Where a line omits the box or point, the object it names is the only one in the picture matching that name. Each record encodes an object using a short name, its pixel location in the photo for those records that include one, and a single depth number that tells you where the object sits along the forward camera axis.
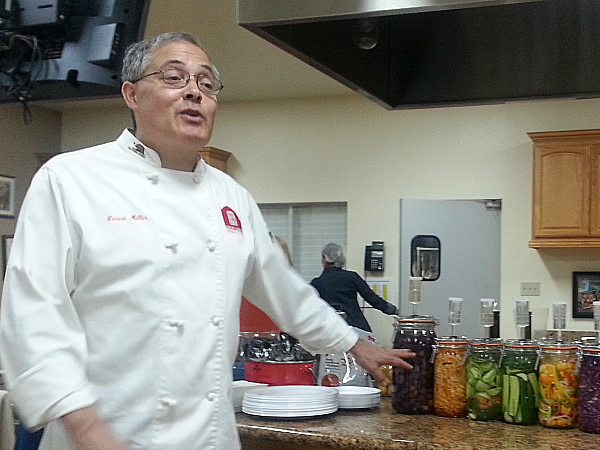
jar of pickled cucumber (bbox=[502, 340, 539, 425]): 1.97
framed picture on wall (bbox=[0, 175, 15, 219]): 6.28
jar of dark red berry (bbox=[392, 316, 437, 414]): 2.11
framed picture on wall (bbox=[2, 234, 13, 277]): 6.19
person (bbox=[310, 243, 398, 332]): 5.54
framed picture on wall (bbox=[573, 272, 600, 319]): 5.37
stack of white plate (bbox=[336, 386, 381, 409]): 2.16
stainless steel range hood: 1.62
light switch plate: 5.52
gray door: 5.66
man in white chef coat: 1.33
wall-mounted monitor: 2.57
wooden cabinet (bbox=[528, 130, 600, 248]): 5.18
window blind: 6.22
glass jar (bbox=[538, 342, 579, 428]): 1.93
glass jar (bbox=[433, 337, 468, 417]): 2.07
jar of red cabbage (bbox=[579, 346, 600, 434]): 1.88
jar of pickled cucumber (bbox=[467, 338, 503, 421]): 2.01
